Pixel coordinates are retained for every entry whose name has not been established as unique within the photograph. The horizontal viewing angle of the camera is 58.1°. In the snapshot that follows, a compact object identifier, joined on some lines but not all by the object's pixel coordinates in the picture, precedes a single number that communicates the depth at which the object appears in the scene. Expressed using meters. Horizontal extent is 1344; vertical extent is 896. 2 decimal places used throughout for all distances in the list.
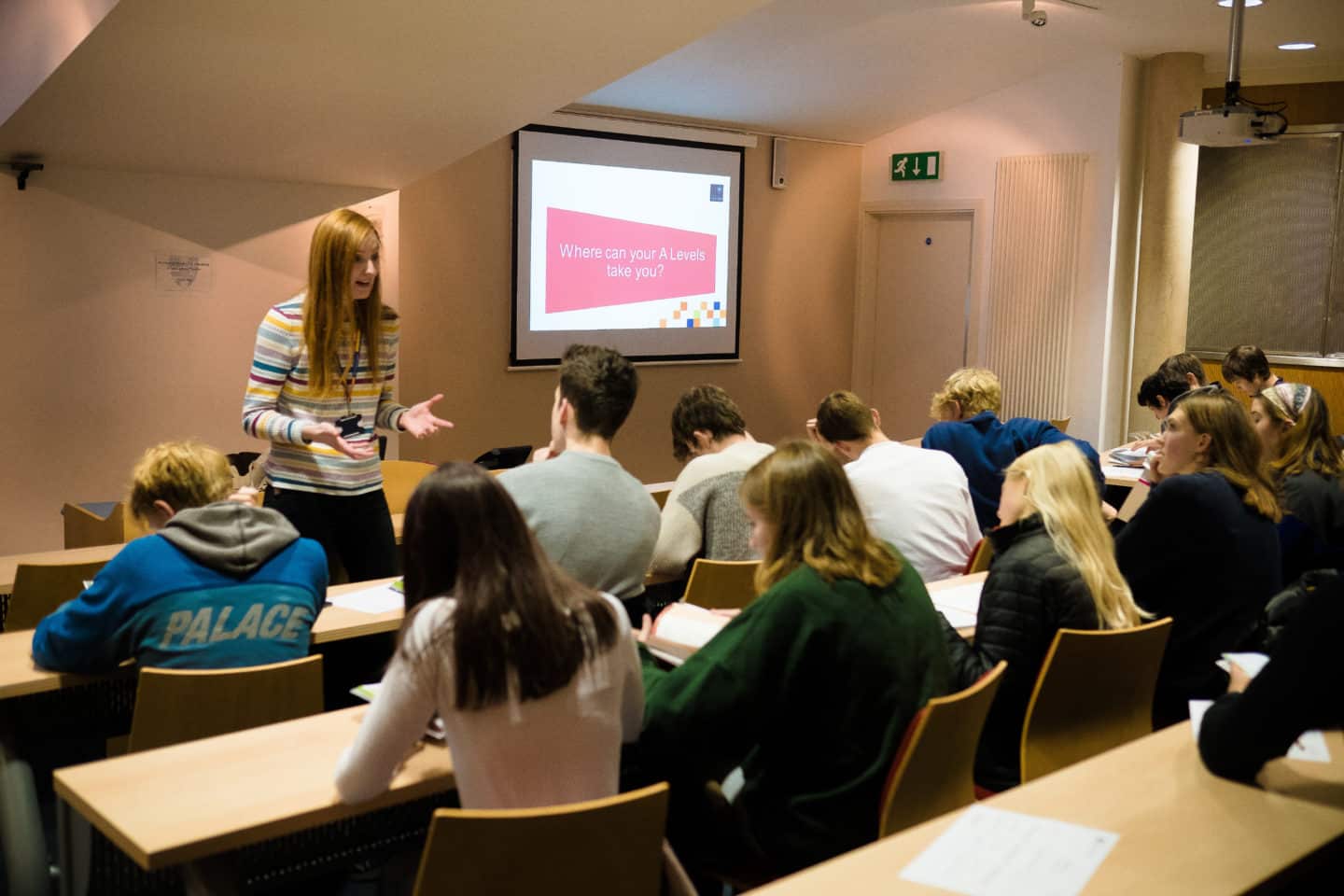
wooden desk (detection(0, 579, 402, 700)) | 2.41
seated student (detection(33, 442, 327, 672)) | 2.38
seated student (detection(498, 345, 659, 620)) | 2.65
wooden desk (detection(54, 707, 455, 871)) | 1.74
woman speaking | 3.17
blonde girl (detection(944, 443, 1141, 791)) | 2.57
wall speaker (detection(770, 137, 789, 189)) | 8.52
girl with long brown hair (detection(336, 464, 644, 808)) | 1.74
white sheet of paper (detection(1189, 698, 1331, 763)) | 2.02
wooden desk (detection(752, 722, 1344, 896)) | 1.58
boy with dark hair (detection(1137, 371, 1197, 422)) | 5.75
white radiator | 8.13
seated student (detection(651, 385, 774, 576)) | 3.59
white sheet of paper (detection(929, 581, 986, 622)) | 3.15
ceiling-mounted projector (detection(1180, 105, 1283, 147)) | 5.80
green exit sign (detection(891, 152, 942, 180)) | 8.77
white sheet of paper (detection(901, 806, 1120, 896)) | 1.56
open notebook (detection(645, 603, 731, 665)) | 2.48
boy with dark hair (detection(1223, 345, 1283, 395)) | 5.77
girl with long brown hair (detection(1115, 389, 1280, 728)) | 2.96
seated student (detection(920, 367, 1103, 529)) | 4.80
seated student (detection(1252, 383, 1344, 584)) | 3.98
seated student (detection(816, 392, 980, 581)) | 3.59
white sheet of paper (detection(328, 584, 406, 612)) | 3.00
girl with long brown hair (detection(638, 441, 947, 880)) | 2.04
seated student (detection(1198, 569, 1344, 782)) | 1.62
